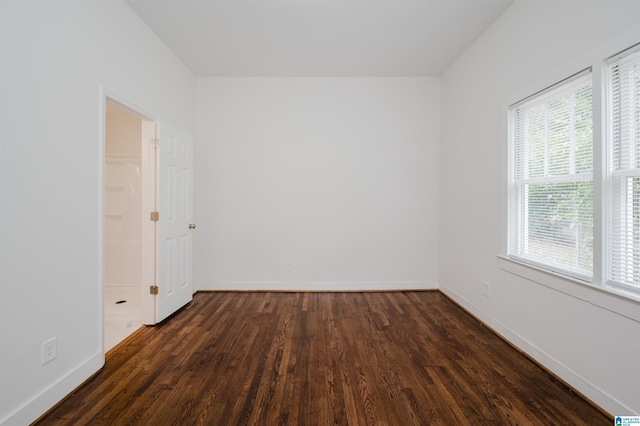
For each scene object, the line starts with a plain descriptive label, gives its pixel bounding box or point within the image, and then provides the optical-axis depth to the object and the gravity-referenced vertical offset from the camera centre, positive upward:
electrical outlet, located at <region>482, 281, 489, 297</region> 2.99 -0.79
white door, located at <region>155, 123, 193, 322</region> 3.06 -0.09
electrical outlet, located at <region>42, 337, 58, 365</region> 1.73 -0.87
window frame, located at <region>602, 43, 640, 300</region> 1.77 +0.27
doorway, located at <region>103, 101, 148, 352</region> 4.11 +0.12
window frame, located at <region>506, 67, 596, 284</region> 1.94 +0.27
